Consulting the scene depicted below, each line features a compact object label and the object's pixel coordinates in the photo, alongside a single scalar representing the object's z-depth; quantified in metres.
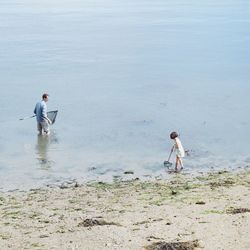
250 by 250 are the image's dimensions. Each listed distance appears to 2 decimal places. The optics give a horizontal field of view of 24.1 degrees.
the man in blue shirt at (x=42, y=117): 25.21
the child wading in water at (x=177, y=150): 21.28
